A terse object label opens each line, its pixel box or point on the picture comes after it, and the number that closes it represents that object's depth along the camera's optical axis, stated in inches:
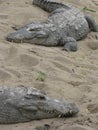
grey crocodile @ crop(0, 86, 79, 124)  275.7
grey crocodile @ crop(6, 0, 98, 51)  434.6
